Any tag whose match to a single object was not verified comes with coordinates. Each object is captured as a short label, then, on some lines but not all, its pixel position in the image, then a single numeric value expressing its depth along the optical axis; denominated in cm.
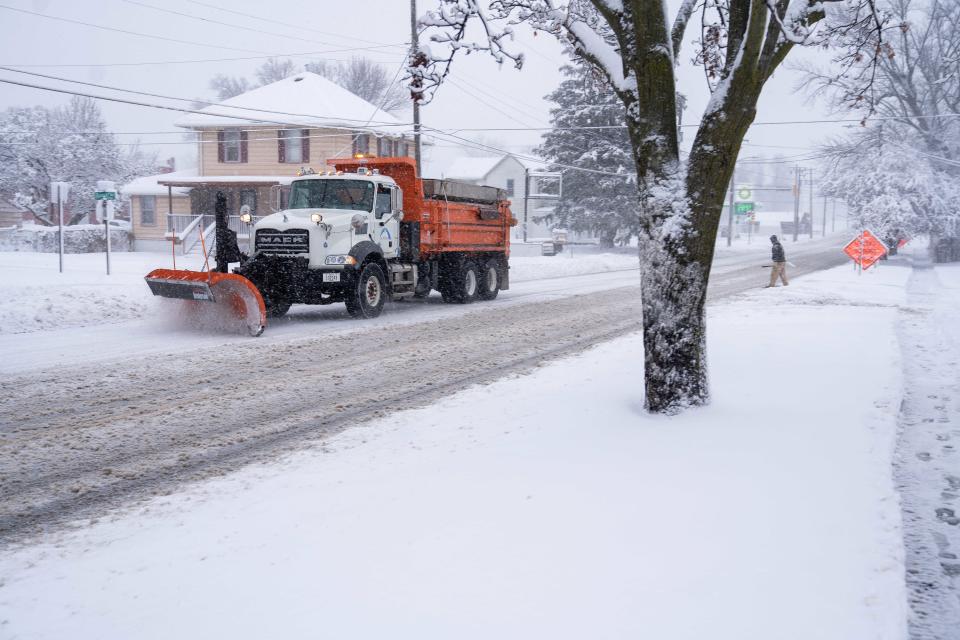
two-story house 3569
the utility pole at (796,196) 8229
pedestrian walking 2080
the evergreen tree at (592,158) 4381
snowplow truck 1314
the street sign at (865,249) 2383
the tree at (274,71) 7856
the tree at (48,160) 4888
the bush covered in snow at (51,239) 3547
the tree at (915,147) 3747
